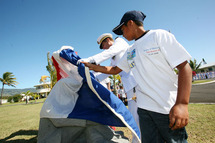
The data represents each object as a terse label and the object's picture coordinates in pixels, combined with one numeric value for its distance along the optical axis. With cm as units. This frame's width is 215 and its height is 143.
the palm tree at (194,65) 4269
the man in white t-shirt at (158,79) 98
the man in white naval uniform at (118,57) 196
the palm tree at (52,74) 1424
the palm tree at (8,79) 4634
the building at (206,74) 3691
